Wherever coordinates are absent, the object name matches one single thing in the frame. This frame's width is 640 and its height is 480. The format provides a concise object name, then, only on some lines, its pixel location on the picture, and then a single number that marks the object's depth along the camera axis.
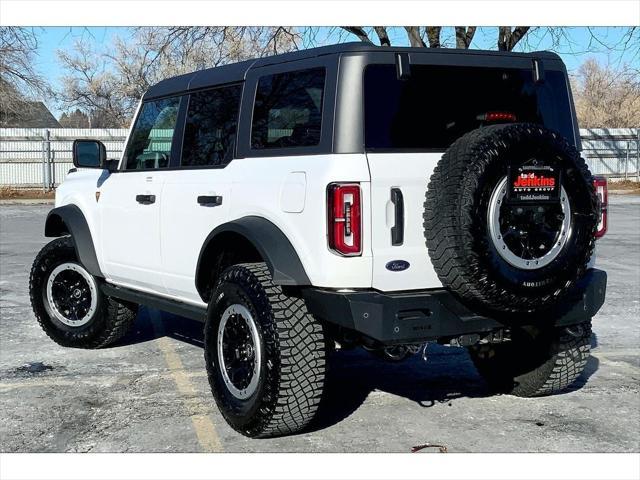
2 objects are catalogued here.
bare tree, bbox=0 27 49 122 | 31.35
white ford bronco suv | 4.30
